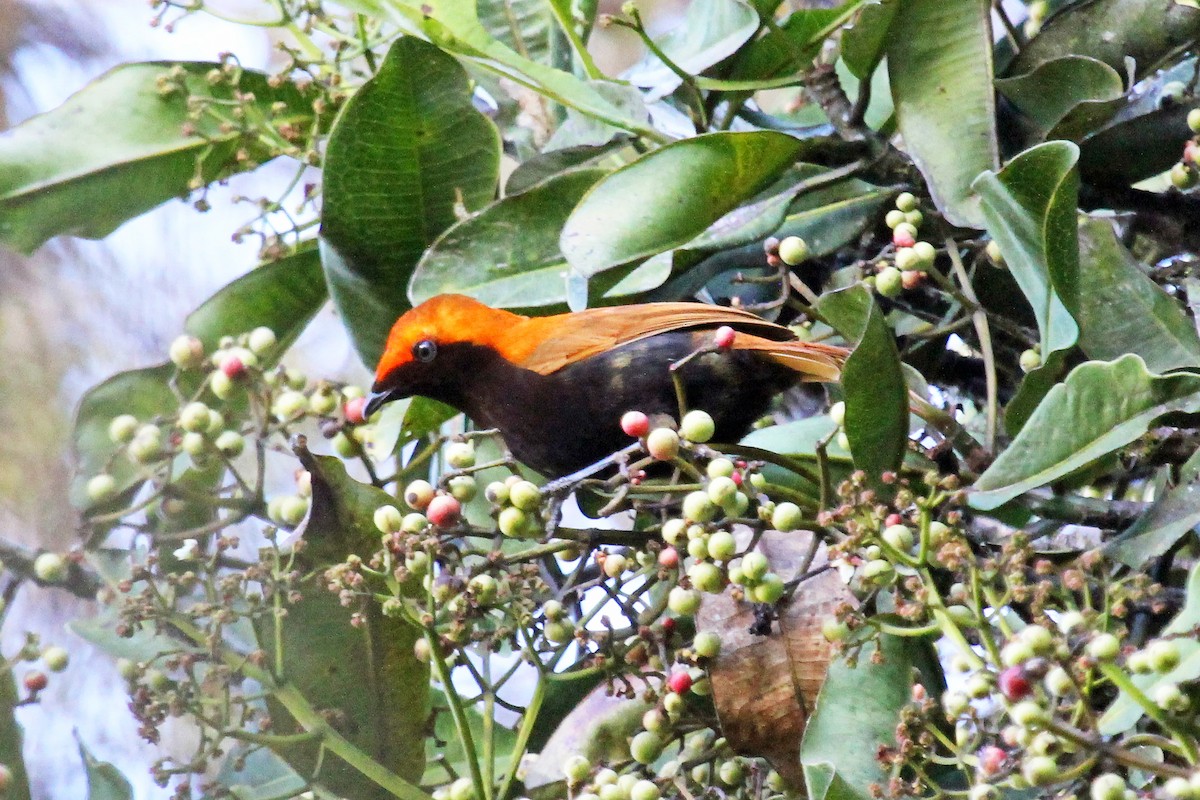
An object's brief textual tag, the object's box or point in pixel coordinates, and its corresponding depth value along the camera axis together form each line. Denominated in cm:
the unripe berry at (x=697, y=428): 672
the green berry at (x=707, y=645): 672
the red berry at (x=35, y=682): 681
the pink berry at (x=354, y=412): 682
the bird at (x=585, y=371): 685
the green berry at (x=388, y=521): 673
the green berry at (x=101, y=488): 686
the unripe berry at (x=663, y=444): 671
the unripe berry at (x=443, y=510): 672
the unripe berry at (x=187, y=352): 685
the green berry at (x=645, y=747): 673
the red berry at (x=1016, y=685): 643
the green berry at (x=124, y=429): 687
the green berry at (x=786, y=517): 669
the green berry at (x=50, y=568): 682
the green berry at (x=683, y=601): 670
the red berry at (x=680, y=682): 672
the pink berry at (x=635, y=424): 674
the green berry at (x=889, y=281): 678
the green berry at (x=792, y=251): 678
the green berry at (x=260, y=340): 686
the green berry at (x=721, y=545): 669
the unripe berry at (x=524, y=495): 672
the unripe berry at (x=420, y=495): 673
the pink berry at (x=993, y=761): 662
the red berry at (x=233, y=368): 682
